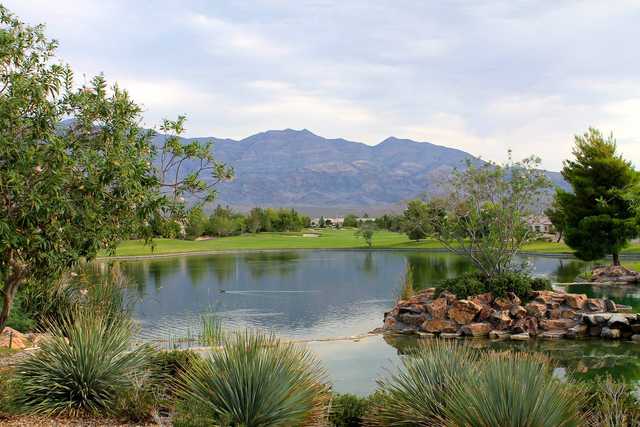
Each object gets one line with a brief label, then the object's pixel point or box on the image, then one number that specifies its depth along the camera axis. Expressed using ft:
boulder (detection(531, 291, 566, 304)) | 63.82
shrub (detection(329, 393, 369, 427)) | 27.30
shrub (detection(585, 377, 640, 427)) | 22.34
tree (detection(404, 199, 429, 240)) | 79.20
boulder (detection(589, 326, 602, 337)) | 59.06
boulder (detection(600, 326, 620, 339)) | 57.31
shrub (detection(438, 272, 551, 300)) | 65.46
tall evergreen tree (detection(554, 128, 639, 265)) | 110.52
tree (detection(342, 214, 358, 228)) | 467.68
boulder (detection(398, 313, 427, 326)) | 65.41
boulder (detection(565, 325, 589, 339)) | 59.06
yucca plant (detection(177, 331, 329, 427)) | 23.86
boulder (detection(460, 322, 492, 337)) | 61.57
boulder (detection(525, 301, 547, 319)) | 62.49
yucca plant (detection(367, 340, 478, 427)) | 24.18
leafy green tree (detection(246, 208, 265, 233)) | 367.66
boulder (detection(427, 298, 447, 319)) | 64.34
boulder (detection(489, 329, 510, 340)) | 60.48
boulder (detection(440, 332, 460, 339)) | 61.62
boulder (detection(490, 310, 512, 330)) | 62.03
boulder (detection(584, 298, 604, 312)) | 62.69
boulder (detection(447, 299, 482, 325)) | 63.26
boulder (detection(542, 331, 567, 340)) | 59.36
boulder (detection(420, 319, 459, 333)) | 63.00
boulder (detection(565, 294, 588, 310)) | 62.80
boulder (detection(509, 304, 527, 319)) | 62.80
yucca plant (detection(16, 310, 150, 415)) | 27.35
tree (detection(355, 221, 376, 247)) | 256.73
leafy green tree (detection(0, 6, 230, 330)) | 21.26
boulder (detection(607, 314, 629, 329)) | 57.77
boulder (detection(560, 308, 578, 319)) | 61.87
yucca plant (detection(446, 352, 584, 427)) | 20.38
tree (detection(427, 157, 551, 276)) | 69.82
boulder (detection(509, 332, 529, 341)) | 59.61
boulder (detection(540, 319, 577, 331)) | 61.05
